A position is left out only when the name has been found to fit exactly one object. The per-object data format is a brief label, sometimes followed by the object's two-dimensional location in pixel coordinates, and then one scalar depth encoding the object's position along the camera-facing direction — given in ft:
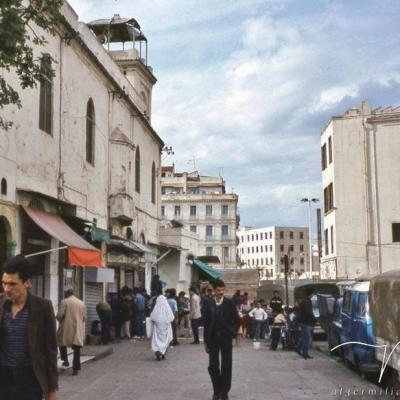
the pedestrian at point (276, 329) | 65.57
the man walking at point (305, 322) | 55.98
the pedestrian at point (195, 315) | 73.77
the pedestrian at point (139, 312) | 76.23
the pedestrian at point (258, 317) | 80.18
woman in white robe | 54.90
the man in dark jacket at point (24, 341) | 16.34
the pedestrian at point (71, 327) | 44.37
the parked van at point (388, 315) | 27.14
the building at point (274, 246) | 447.83
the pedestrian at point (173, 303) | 69.82
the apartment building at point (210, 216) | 303.07
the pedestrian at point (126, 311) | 74.28
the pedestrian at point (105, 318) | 65.77
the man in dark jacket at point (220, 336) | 32.89
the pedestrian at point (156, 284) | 89.58
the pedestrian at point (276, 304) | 73.82
